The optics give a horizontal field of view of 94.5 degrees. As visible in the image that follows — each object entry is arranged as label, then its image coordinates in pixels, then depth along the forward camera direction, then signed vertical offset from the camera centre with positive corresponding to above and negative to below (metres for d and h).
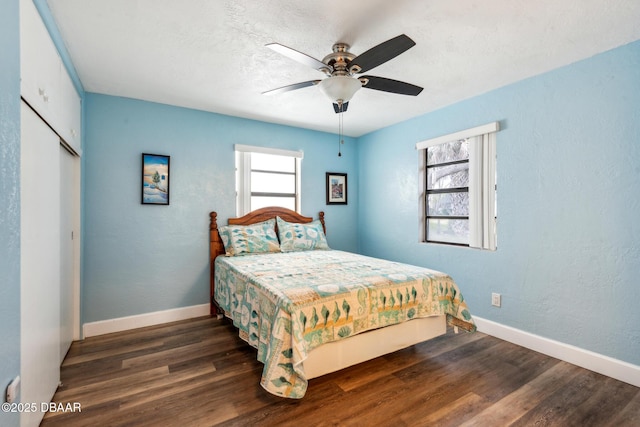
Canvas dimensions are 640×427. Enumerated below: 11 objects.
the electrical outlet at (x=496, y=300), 2.90 -0.86
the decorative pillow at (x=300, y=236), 3.76 -0.32
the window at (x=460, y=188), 2.99 +0.28
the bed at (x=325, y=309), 1.81 -0.71
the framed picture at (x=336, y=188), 4.50 +0.37
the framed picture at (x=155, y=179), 3.21 +0.36
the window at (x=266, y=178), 3.84 +0.47
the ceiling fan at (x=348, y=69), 1.74 +0.95
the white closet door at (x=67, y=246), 2.33 -0.29
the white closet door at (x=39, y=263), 1.44 -0.29
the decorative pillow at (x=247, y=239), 3.45 -0.33
